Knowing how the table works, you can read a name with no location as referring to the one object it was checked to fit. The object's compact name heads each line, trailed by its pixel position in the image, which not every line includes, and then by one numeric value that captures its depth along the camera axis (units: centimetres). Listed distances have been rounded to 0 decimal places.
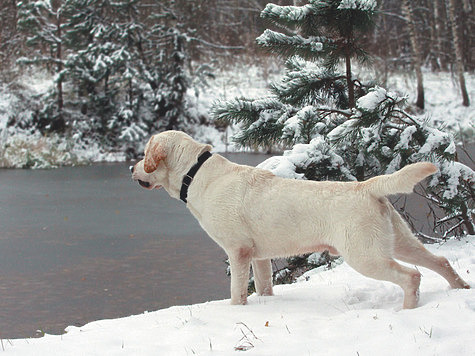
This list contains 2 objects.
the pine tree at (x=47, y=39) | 2608
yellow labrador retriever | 383
